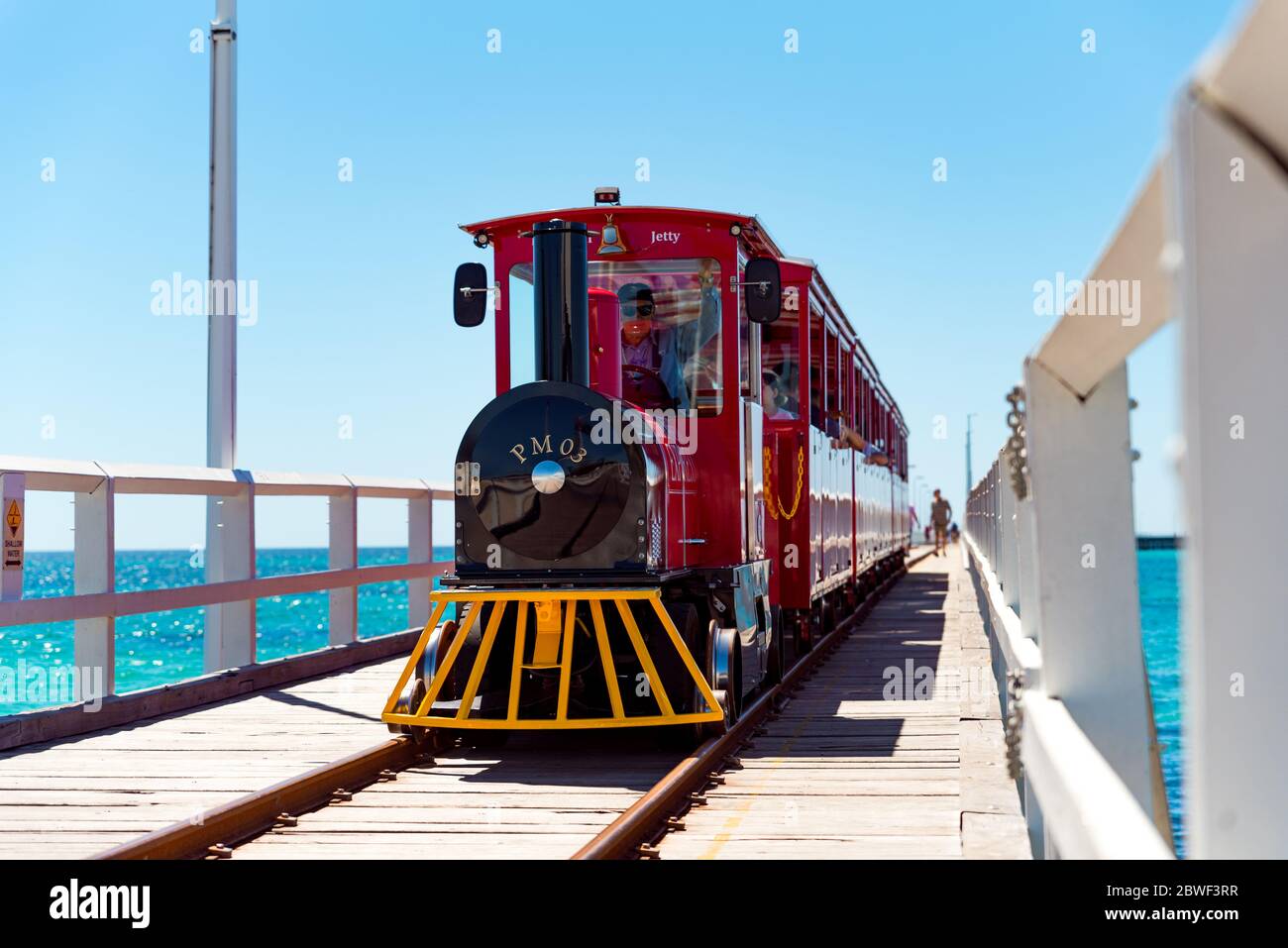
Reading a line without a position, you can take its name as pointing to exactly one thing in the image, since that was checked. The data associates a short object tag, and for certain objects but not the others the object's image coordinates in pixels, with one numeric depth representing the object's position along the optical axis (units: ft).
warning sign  26.21
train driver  28.91
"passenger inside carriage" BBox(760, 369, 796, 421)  37.32
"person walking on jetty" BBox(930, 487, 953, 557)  148.15
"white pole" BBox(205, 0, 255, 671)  34.76
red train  24.71
